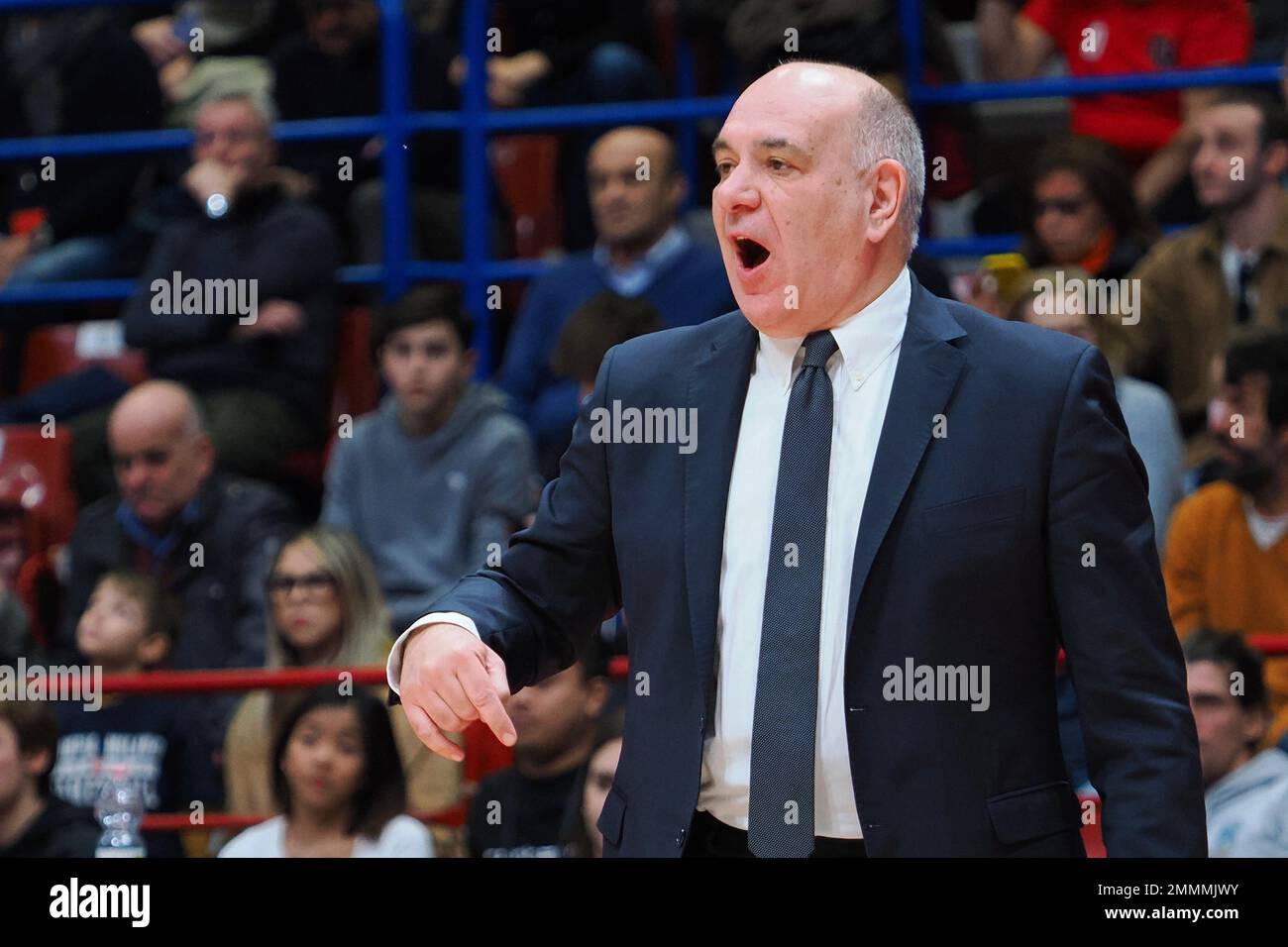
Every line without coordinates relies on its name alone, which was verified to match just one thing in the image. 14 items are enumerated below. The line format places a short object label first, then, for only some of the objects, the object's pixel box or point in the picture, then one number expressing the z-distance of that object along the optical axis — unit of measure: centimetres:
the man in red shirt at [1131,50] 973
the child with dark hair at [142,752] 790
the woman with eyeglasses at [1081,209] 869
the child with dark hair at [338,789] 695
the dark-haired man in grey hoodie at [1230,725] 660
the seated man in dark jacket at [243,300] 981
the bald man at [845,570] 356
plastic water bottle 691
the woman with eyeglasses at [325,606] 816
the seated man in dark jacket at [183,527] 865
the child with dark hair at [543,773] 705
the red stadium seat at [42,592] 953
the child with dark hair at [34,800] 688
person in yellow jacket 759
